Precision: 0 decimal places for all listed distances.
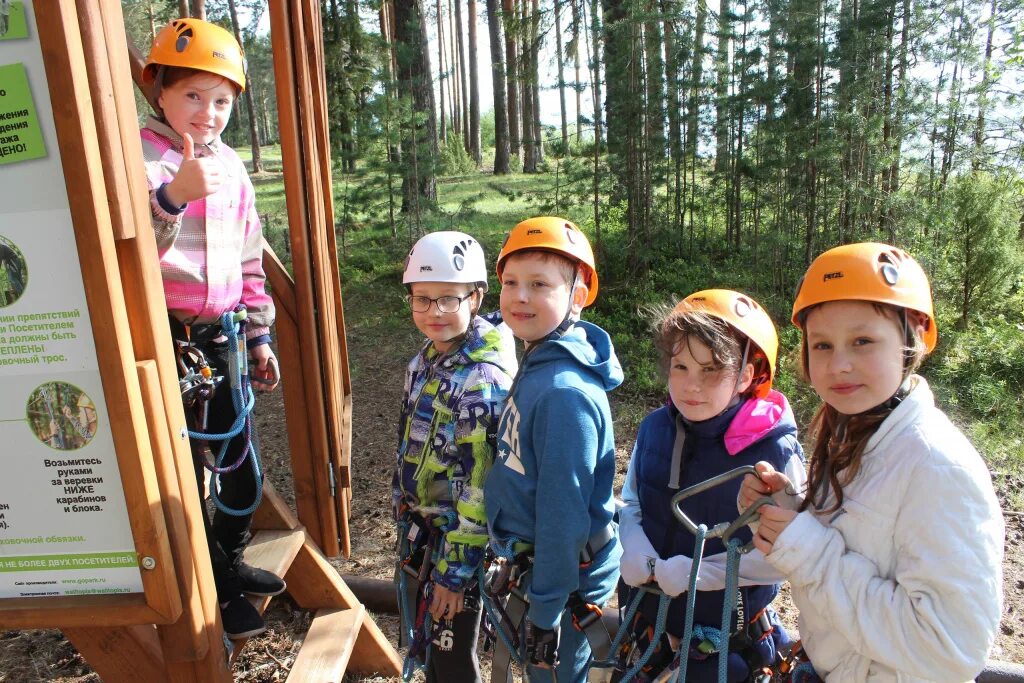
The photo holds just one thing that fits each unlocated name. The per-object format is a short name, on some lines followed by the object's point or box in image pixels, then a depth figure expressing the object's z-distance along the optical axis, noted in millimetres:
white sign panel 1712
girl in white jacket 1604
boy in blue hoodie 2195
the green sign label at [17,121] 1687
